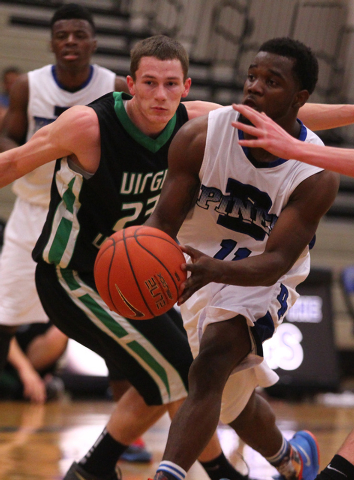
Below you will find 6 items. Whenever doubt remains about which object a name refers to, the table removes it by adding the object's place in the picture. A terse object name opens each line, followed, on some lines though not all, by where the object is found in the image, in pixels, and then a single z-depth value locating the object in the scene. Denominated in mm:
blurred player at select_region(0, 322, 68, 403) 12242
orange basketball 5008
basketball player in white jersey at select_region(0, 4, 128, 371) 8625
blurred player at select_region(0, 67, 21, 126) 16203
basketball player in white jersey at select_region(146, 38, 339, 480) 5113
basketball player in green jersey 6172
